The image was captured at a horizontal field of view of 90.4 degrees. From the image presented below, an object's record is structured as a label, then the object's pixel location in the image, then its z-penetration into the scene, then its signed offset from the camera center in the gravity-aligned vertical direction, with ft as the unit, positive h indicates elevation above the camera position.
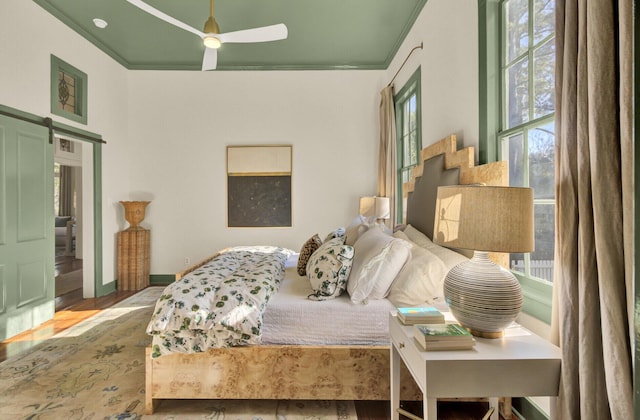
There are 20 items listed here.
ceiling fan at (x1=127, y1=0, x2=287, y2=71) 7.97 +4.65
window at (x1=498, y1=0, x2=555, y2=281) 5.16 +1.75
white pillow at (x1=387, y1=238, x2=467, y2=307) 5.68 -1.26
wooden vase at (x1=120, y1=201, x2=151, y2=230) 14.23 -0.09
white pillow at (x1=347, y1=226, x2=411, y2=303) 6.02 -1.17
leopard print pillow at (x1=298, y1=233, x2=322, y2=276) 8.33 -1.16
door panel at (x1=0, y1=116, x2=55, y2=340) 9.28 -0.54
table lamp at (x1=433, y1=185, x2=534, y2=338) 3.77 -0.40
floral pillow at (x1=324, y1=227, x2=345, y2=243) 9.26 -0.74
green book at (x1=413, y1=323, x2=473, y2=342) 3.86 -1.52
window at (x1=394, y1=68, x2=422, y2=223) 10.73 +3.11
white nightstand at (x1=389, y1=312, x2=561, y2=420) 3.64 -1.89
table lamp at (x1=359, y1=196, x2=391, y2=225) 11.68 +0.04
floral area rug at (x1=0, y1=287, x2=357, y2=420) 5.93 -3.78
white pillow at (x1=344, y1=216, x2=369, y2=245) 8.57 -0.60
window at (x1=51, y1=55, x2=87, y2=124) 11.03 +4.44
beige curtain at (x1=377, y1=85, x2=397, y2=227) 12.72 +2.44
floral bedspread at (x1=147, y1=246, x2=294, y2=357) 5.51 -1.85
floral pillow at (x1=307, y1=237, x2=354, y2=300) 6.23 -1.25
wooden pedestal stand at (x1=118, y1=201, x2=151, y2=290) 14.19 -1.87
